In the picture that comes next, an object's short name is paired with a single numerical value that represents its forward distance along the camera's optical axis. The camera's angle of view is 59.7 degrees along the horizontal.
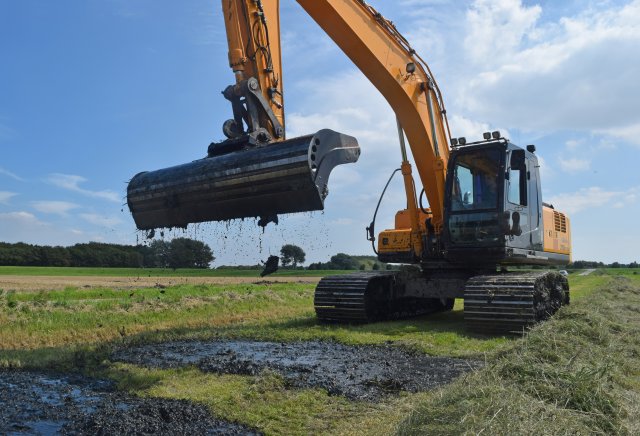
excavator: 6.89
